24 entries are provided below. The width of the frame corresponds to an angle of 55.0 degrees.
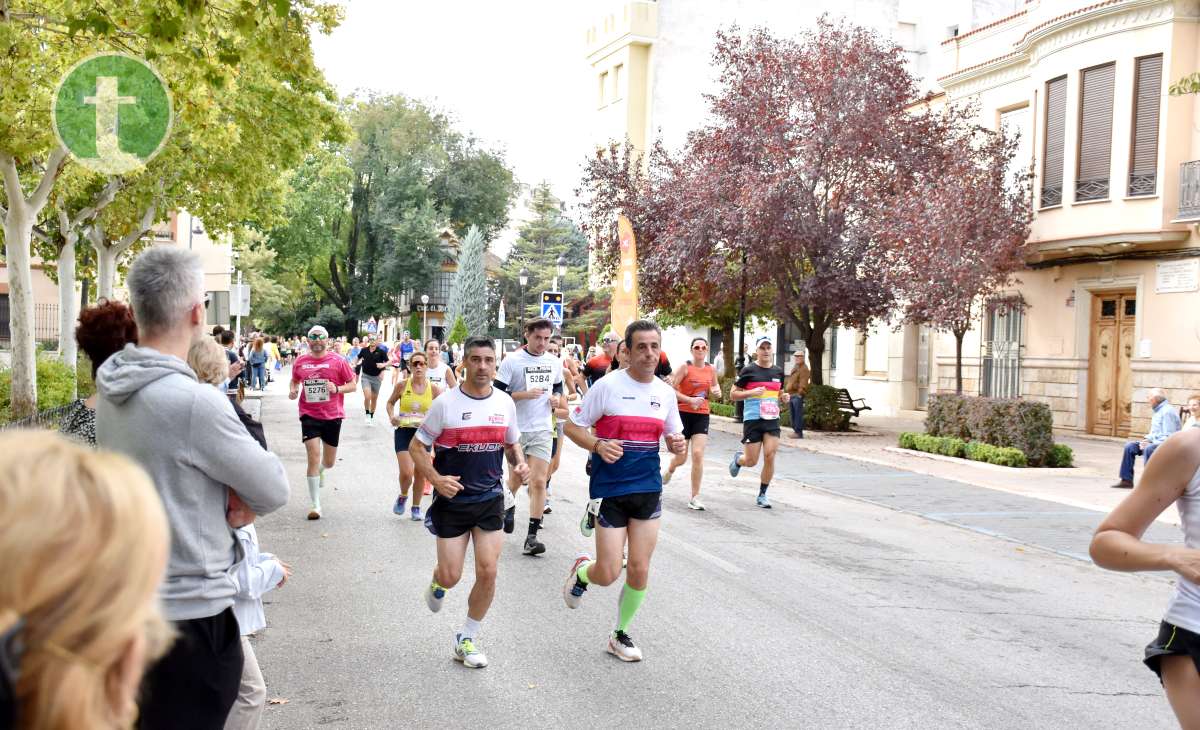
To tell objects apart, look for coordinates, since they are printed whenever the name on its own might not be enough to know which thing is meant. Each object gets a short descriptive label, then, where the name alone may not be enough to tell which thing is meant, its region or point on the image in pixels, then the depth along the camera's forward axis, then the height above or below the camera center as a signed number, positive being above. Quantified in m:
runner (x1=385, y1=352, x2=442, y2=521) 11.67 -0.89
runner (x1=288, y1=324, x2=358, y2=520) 12.11 -0.85
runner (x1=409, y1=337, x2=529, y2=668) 6.54 -0.88
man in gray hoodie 3.19 -0.40
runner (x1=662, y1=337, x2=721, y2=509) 13.05 -0.79
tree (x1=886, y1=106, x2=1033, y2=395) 21.64 +1.76
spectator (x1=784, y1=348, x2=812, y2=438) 24.78 -1.28
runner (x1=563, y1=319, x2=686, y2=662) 6.83 -0.83
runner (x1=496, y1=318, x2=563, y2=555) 10.91 -0.65
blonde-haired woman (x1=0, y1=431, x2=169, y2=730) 1.28 -0.29
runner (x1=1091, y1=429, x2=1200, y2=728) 3.26 -0.59
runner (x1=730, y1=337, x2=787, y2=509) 13.45 -0.83
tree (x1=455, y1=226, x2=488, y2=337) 90.81 +2.62
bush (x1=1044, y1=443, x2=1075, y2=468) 19.31 -2.04
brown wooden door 23.94 -0.54
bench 26.98 -1.68
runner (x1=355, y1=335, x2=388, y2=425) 20.97 -0.83
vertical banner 27.41 +1.04
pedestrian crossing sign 33.37 +0.54
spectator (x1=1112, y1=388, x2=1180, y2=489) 15.44 -1.16
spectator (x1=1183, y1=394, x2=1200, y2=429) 14.20 -0.83
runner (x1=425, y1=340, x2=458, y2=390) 12.43 -0.51
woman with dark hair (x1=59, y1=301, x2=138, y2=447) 4.45 -0.06
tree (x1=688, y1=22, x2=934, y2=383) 25.08 +3.73
